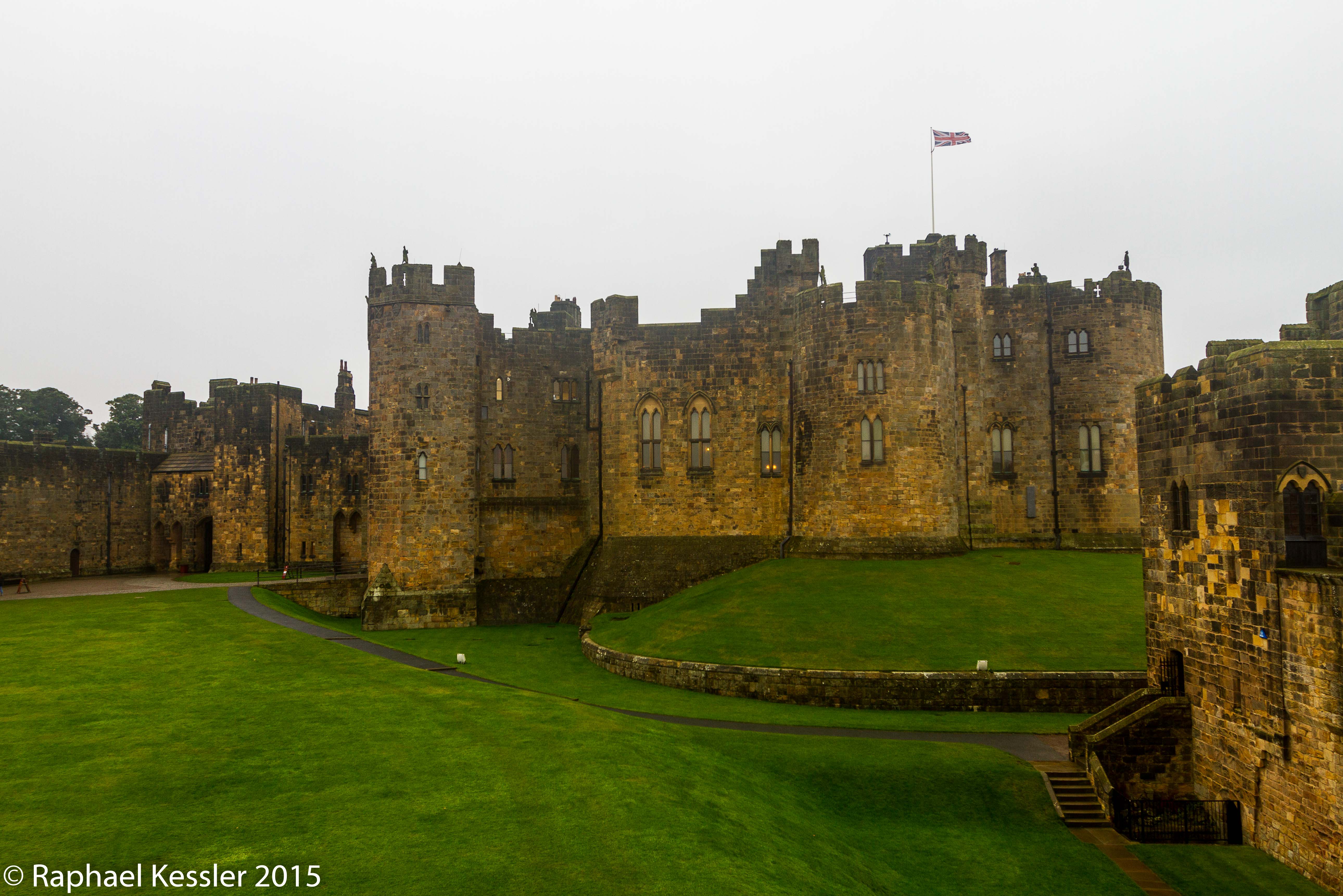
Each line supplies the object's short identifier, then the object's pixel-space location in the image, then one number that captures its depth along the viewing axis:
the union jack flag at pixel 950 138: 33.56
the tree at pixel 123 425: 70.00
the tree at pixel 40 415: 68.94
